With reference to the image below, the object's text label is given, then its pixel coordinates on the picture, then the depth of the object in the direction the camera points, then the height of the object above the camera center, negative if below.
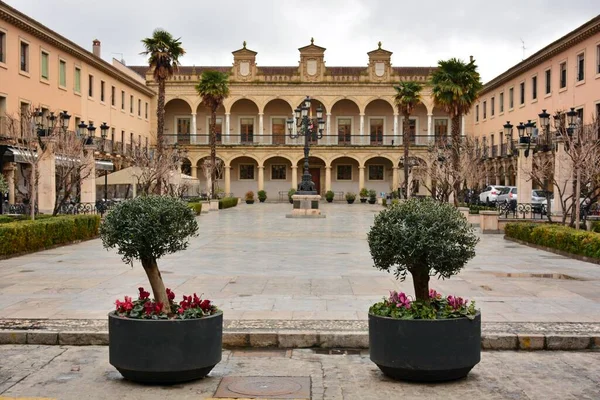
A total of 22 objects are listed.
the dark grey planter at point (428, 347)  6.53 -1.31
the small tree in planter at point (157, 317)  6.51 -1.07
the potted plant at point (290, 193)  60.21 +0.22
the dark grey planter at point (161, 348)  6.50 -1.32
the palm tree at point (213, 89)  49.94 +7.04
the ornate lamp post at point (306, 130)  36.62 +3.30
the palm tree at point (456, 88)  37.62 +5.42
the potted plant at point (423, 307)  6.54 -1.00
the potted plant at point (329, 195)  61.97 +0.08
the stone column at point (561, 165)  24.37 +1.03
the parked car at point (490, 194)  42.31 +0.15
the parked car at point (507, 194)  40.08 +0.15
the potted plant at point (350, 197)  60.94 -0.07
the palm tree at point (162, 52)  38.03 +7.25
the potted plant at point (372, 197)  60.16 -0.06
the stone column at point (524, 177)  27.98 +0.76
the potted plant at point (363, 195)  62.05 +0.10
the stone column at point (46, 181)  24.47 +0.45
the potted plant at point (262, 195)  62.84 +0.06
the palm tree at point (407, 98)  50.78 +6.66
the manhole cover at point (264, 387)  6.39 -1.68
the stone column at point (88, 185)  28.05 +0.38
